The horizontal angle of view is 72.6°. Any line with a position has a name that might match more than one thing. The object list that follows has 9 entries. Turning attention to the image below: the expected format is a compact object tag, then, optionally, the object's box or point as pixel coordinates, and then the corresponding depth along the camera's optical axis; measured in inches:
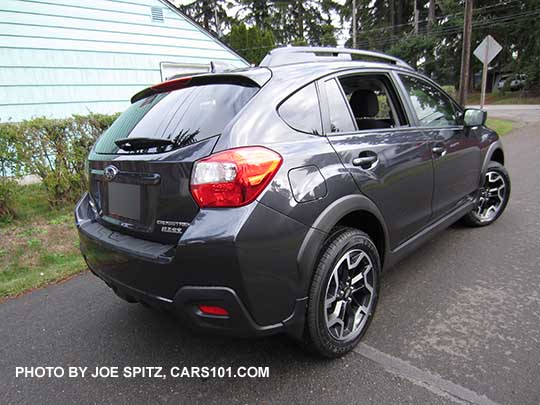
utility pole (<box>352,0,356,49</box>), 1306.0
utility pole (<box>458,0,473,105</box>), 482.6
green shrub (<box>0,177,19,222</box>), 180.4
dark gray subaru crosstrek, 66.1
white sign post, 428.5
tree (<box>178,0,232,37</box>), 1497.3
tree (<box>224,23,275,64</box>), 761.6
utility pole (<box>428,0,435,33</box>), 1433.3
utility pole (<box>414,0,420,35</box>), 1503.8
